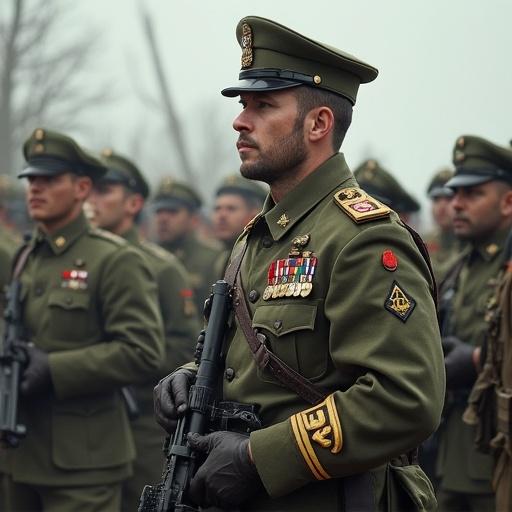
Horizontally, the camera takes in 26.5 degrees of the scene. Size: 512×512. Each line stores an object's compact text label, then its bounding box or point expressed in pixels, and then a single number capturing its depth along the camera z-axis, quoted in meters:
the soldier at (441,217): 10.17
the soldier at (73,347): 6.00
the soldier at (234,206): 10.66
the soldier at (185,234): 10.91
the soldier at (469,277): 6.50
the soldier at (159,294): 7.57
